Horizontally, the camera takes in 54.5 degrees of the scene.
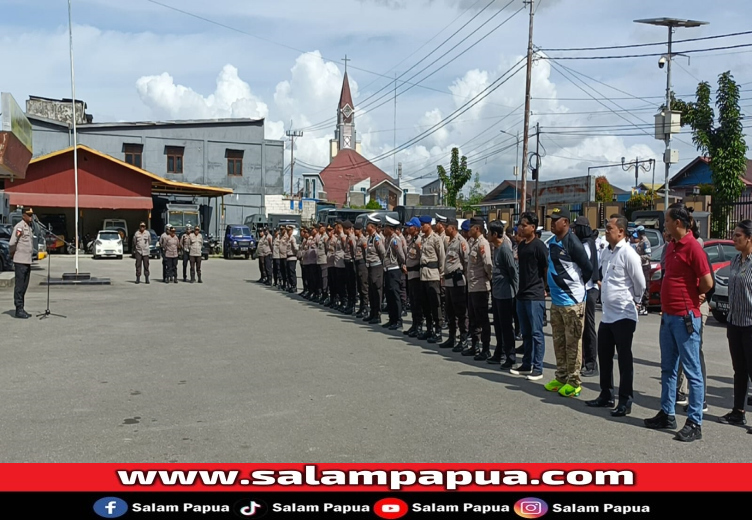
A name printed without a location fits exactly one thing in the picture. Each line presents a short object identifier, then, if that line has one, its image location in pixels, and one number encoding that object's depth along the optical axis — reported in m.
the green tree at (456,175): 54.81
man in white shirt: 7.66
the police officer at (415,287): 13.36
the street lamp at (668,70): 25.31
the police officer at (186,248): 25.58
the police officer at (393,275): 14.47
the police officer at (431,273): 12.77
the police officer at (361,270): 16.06
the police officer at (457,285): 11.73
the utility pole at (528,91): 32.62
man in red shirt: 6.92
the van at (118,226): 45.88
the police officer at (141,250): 24.45
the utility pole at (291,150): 90.00
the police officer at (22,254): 14.64
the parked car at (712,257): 17.50
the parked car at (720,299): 15.26
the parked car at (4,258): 26.05
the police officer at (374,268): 15.27
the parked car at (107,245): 39.41
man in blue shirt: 8.56
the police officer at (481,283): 10.91
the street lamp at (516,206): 48.47
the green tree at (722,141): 29.36
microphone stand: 15.13
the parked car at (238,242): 43.12
